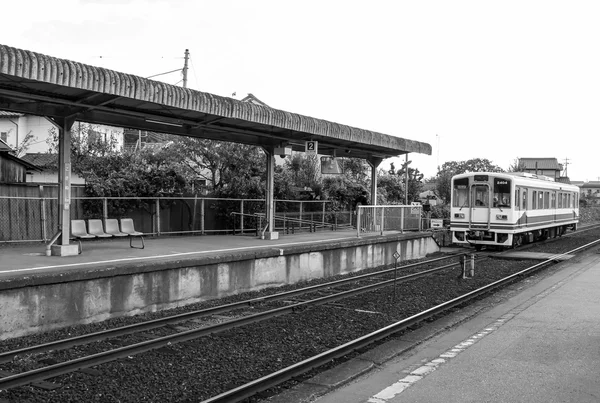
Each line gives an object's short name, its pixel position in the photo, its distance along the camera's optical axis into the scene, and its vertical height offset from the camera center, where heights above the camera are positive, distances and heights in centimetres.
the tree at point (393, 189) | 3388 +77
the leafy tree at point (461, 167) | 6207 +437
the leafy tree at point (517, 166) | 7275 +482
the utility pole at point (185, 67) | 2732 +633
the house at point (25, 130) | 3750 +454
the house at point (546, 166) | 8862 +578
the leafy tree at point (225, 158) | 2269 +169
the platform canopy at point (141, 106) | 937 +195
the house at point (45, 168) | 2682 +141
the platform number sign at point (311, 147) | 1700 +158
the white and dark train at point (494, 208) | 2191 -26
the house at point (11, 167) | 2118 +128
